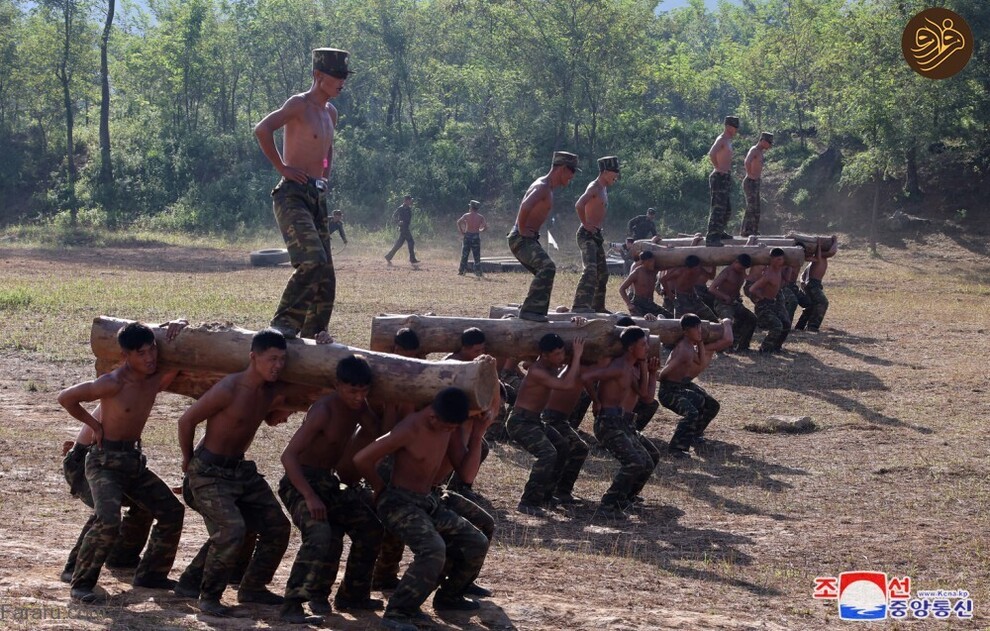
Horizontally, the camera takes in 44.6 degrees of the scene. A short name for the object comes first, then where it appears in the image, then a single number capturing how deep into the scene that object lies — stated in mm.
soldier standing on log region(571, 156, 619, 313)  13922
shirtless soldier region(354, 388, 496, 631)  7004
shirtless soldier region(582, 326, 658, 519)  10148
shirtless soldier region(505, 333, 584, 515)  10250
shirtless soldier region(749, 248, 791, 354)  18359
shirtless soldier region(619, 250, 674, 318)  18453
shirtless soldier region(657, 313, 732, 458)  12664
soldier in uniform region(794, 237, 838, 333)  20547
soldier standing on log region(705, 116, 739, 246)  19297
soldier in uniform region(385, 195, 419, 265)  31406
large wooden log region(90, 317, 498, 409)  7512
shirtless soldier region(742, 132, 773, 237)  21047
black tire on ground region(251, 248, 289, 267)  30406
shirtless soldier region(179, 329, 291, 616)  7164
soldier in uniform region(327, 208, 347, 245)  31927
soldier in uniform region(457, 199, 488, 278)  28812
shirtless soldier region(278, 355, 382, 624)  7020
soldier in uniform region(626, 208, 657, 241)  28250
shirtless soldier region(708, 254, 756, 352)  18391
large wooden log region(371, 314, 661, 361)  11000
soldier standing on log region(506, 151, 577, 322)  11961
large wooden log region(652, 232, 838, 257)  19656
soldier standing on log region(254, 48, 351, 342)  8914
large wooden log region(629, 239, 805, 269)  18562
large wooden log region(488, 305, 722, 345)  13305
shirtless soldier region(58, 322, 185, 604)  7371
